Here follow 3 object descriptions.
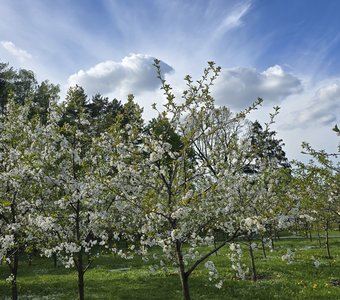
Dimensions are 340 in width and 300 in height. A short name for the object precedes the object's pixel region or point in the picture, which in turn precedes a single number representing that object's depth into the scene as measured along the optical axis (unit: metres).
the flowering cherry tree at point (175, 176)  8.51
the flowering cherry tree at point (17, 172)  10.39
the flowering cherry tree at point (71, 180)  10.52
